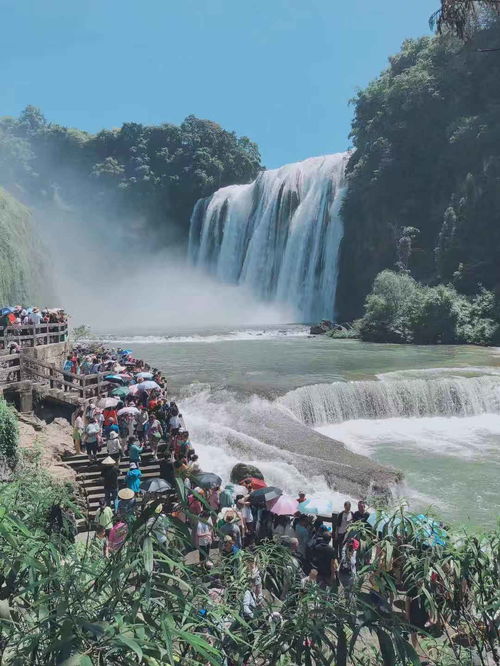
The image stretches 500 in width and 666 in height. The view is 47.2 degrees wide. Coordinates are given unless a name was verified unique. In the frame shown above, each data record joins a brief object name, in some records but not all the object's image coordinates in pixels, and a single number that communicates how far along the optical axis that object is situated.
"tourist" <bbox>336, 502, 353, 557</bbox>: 7.83
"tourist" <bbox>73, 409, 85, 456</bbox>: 12.13
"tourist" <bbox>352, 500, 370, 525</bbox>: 7.80
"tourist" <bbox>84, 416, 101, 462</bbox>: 11.45
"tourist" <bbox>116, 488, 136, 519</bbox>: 8.09
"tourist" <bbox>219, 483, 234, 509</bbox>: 8.80
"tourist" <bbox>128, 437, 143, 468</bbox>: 11.04
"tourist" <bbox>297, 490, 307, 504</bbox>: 8.49
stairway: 10.59
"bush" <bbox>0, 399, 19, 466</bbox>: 9.85
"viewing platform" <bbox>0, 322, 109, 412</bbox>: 13.62
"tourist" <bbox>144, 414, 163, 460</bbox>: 12.38
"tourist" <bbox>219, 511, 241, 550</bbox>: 7.28
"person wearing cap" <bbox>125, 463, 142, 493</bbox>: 9.58
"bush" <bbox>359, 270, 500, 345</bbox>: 34.91
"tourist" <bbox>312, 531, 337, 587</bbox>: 7.15
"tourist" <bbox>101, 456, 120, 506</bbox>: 10.33
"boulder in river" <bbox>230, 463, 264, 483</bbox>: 12.11
